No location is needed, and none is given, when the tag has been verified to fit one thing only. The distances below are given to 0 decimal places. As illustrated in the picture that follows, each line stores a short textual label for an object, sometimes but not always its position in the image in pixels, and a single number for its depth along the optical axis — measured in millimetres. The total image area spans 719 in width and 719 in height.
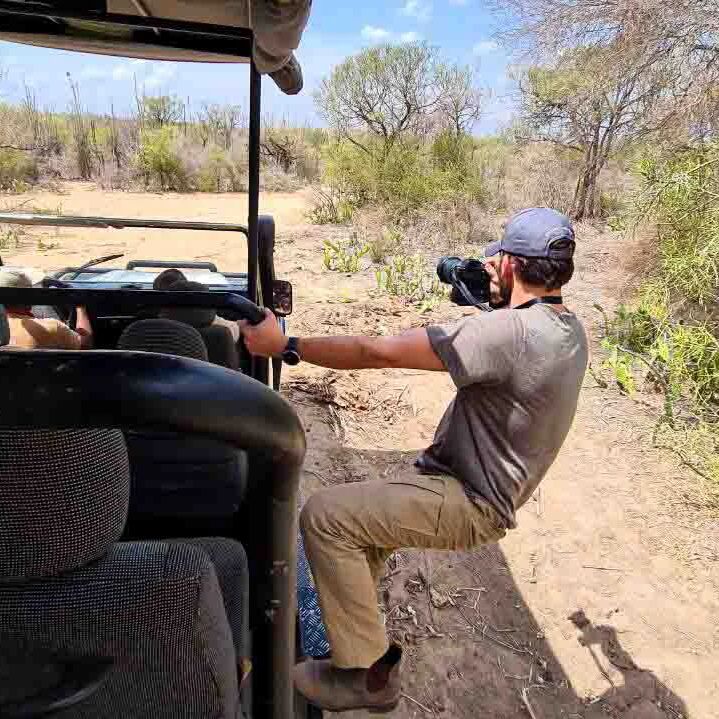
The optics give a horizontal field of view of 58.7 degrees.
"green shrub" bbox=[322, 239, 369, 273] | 8242
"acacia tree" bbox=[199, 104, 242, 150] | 20000
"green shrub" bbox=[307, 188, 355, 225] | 12055
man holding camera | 1729
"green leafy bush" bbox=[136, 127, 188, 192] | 16531
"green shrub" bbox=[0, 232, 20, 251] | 9320
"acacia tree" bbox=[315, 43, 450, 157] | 14016
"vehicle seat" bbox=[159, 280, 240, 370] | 2467
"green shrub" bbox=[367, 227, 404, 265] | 8898
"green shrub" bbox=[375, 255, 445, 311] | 6981
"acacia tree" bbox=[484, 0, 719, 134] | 5172
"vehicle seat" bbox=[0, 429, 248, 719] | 745
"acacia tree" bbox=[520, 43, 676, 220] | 5684
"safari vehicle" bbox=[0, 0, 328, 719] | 704
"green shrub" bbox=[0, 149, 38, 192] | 14047
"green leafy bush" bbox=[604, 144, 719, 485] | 4070
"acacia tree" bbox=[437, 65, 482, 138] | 12969
